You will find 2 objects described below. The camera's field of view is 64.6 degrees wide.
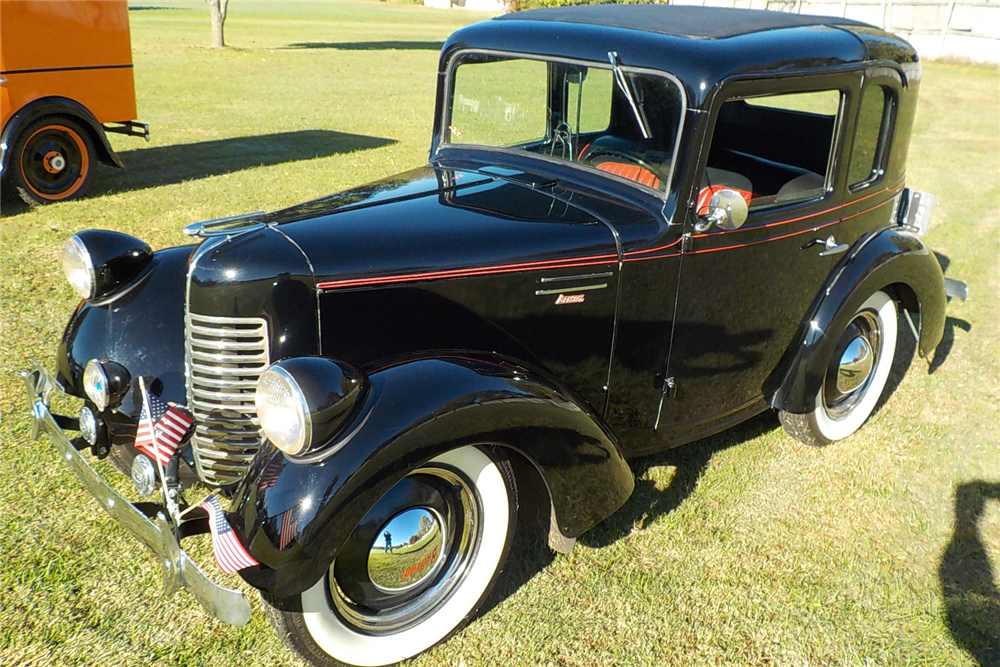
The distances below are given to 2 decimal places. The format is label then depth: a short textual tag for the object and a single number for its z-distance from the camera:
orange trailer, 7.07
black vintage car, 2.26
